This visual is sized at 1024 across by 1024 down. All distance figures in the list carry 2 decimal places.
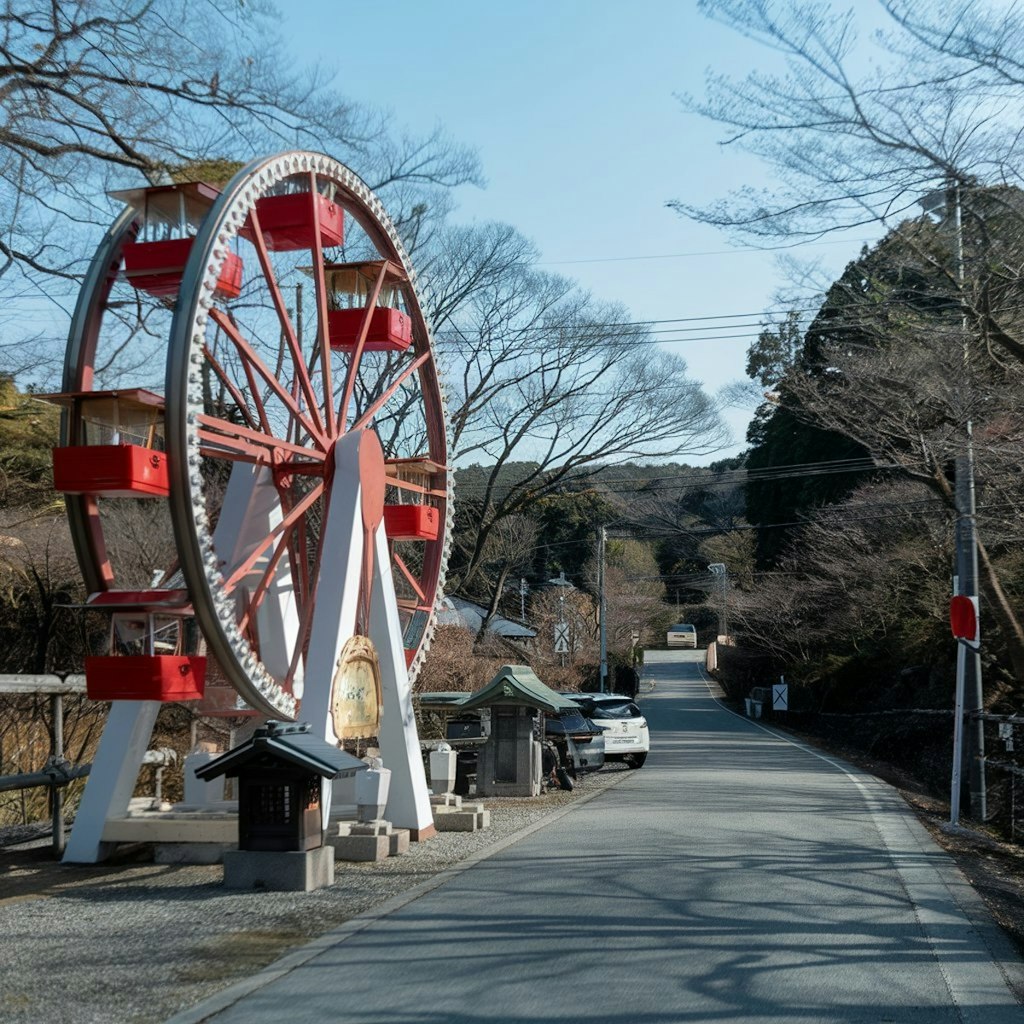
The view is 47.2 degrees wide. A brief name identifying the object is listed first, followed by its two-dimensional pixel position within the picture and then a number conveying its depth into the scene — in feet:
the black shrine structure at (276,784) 30.17
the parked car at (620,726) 75.25
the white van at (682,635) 257.14
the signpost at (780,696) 128.06
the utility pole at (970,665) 48.70
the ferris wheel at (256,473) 33.40
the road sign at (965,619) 46.24
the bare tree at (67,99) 43.01
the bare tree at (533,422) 83.92
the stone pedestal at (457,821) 44.42
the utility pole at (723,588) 159.45
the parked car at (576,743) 70.31
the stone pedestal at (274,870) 30.50
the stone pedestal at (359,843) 36.78
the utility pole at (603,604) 142.61
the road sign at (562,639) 117.14
